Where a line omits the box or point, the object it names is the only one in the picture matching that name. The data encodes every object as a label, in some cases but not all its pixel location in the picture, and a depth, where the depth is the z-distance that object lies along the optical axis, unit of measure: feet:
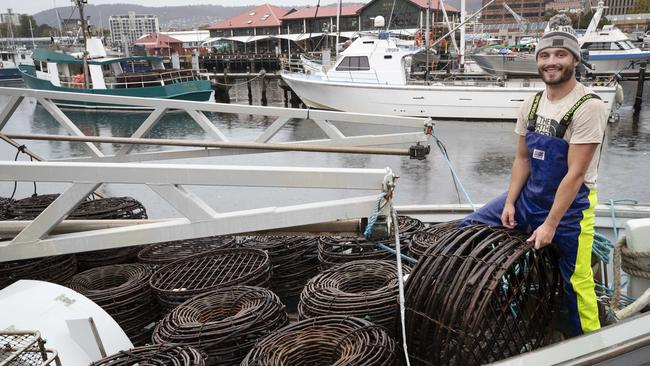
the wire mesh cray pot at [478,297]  8.17
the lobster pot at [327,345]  9.00
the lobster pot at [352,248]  14.39
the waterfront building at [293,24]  186.60
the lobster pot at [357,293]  10.85
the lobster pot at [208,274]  12.41
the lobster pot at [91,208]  16.31
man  8.20
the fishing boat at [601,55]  94.73
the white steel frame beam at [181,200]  8.86
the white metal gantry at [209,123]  16.97
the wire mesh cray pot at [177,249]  15.64
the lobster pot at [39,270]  13.70
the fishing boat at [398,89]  65.26
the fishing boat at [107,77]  87.15
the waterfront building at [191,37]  225.09
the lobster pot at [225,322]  10.19
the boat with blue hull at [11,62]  156.25
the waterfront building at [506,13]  311.27
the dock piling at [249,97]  95.20
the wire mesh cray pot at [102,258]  15.67
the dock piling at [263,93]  92.94
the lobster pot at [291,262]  14.62
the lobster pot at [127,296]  12.25
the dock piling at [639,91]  72.28
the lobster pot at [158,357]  8.82
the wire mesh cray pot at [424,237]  13.65
